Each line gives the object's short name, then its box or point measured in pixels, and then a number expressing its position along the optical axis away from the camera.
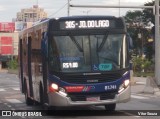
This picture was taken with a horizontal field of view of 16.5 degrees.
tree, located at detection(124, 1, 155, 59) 115.38
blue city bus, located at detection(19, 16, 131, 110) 16.08
